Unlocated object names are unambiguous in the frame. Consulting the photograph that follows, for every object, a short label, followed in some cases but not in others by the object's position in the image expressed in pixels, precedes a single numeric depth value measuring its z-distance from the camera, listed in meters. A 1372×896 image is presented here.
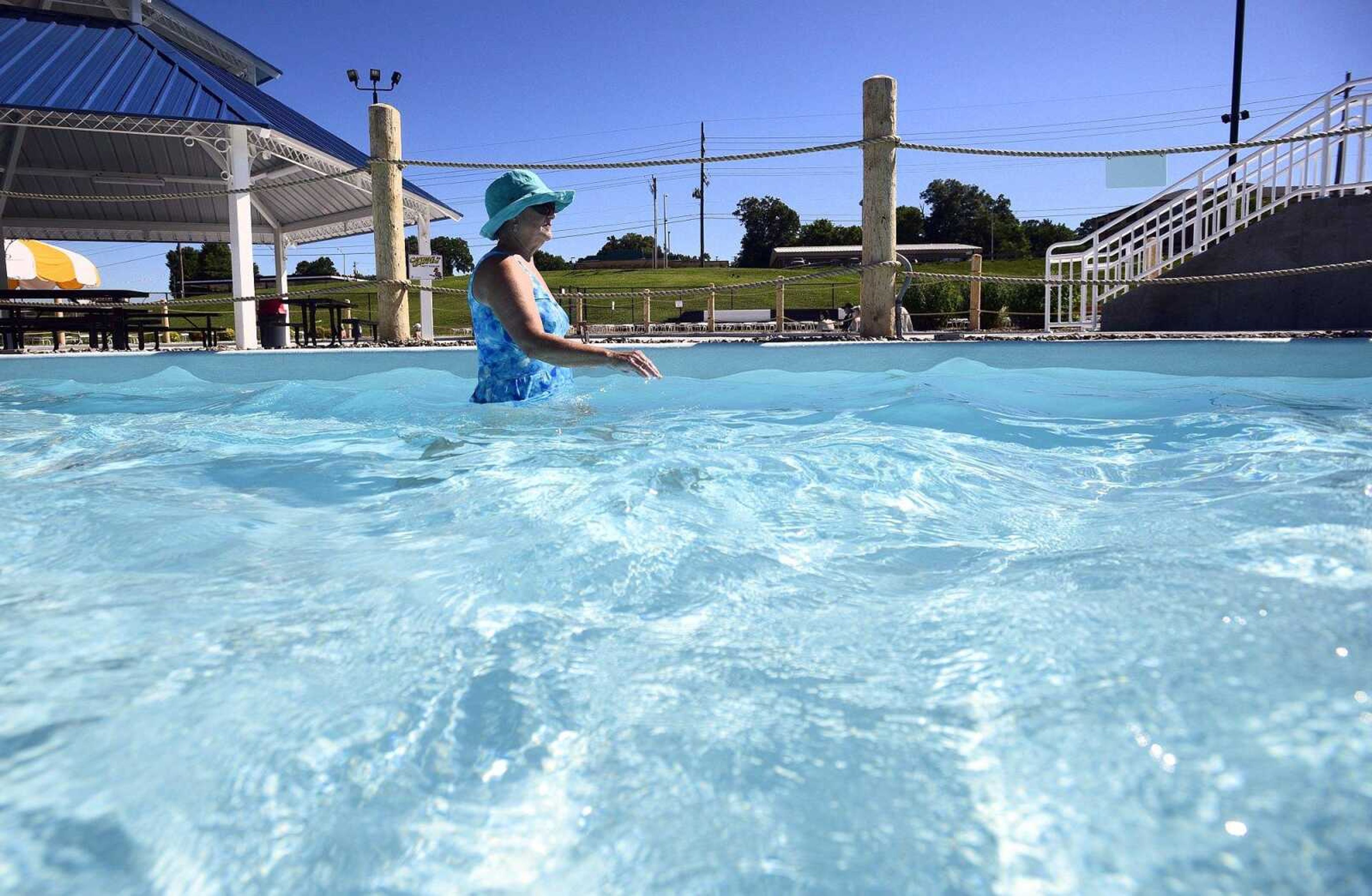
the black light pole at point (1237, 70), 18.42
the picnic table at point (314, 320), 12.24
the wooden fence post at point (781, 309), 10.86
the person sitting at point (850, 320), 12.26
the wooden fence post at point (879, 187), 5.83
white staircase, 9.28
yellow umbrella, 23.77
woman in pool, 2.73
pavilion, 9.64
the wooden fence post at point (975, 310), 10.00
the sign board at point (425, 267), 8.97
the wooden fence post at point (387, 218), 6.50
